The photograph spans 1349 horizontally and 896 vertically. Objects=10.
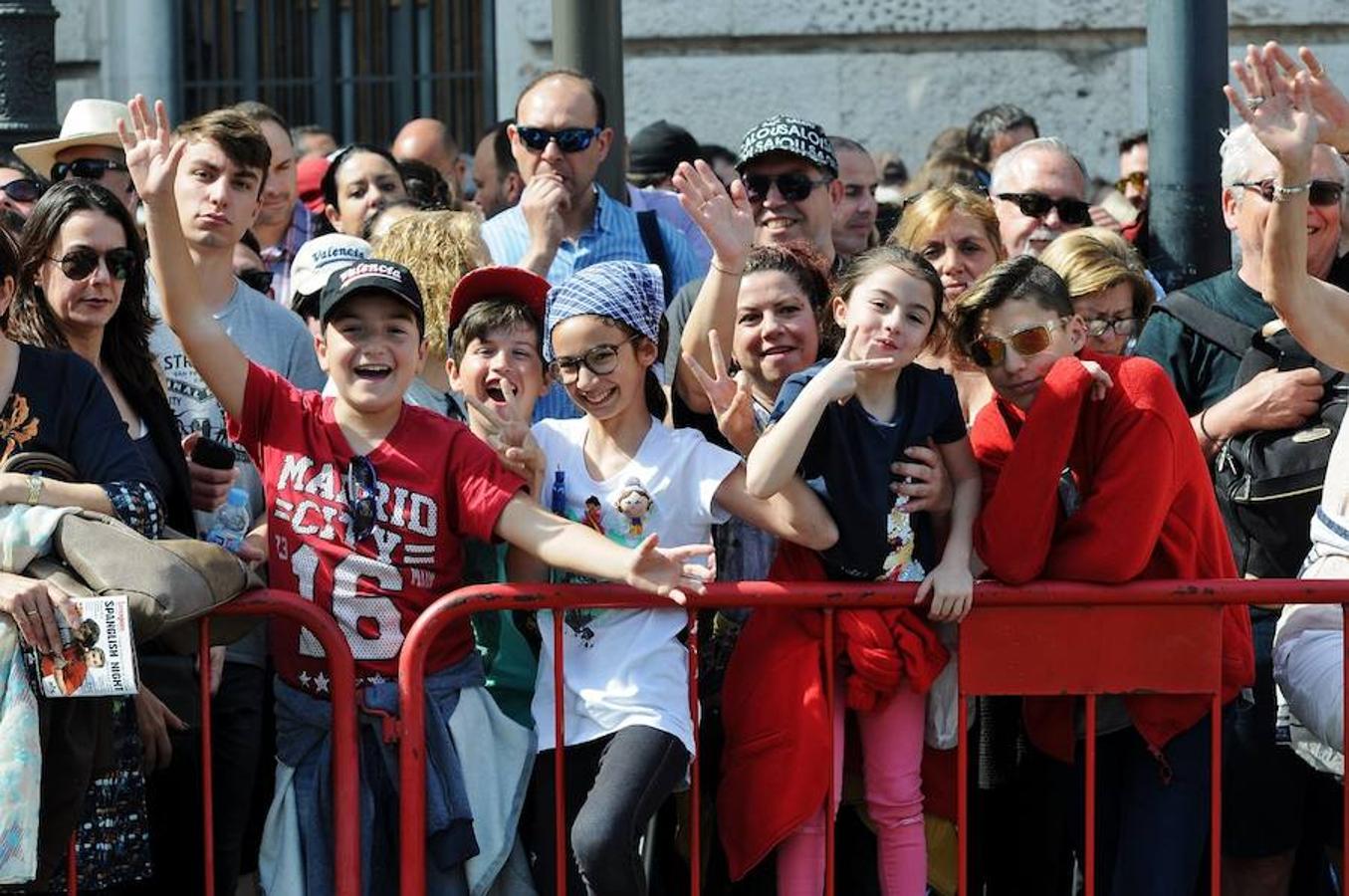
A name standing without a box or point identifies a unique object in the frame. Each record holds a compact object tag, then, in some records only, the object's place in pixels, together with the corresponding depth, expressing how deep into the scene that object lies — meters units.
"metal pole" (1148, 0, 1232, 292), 12.99
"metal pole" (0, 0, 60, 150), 14.77
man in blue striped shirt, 13.44
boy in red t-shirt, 10.22
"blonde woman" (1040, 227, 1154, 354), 12.13
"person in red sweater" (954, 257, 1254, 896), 10.18
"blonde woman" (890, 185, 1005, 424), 13.19
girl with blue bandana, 10.05
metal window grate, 23.02
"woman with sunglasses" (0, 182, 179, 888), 9.71
